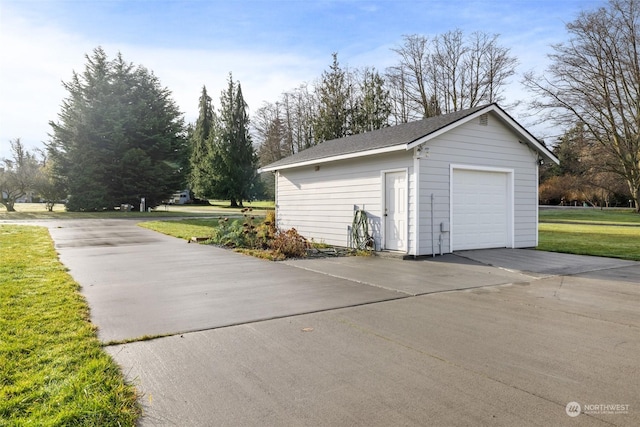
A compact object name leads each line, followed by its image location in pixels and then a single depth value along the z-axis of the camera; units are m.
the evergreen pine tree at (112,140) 28.97
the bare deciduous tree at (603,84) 26.16
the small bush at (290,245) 9.86
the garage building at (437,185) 9.63
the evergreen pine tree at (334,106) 31.81
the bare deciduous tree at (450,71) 29.38
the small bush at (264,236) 11.02
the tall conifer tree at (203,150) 38.84
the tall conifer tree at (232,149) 37.91
